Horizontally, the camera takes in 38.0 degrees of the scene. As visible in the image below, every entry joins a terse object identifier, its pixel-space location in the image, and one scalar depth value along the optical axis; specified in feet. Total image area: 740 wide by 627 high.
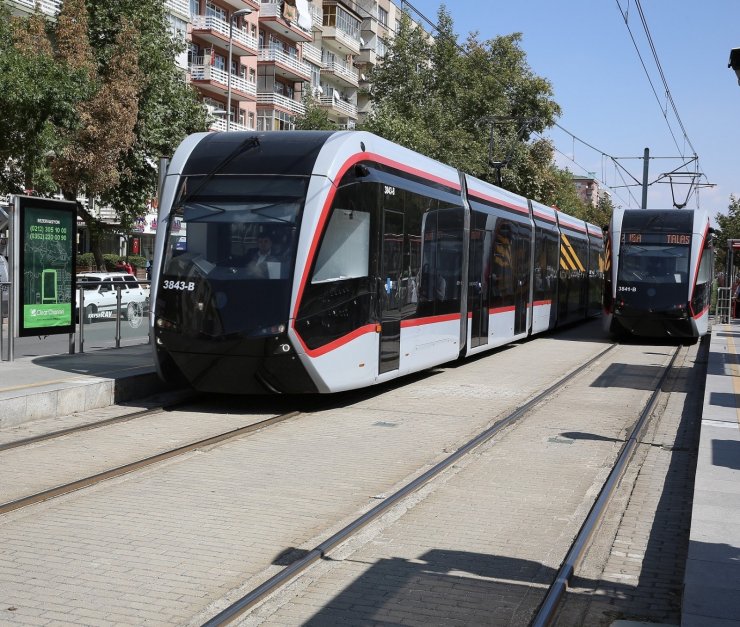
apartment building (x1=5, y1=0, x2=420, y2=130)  178.70
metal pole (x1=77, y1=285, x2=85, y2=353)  50.98
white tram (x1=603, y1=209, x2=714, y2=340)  78.33
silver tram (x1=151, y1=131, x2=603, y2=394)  37.22
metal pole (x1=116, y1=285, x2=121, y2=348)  52.97
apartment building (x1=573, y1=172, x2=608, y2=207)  604.41
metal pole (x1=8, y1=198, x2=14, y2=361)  44.60
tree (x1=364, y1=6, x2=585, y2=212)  160.76
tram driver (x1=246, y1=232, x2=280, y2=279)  37.11
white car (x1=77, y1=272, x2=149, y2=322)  50.78
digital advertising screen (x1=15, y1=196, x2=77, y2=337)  45.32
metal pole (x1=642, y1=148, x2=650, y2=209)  149.89
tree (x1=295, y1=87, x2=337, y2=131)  163.02
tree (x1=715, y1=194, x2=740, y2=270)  219.43
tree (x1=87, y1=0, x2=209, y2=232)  110.52
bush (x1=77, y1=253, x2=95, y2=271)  148.56
